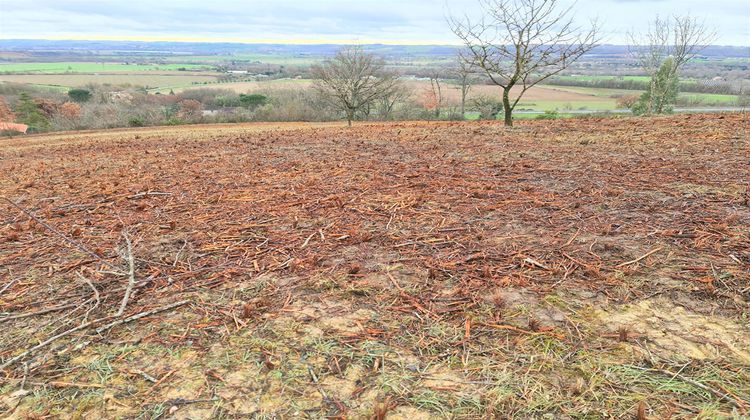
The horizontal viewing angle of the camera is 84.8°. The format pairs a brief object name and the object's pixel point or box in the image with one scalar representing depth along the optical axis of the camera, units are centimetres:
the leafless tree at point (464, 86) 4299
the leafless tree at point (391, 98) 3618
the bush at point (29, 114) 3257
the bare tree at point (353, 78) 2780
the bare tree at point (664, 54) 2677
